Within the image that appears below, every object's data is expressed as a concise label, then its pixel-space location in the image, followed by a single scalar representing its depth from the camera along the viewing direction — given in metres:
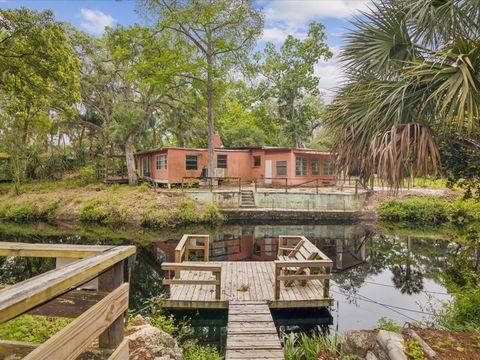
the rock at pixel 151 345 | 3.75
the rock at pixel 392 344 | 3.66
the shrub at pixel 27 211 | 18.11
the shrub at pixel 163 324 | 5.60
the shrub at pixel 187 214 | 16.64
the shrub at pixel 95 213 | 16.83
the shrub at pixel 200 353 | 4.83
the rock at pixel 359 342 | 4.54
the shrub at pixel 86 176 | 23.33
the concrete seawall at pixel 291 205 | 17.98
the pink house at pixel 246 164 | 22.45
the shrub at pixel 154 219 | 16.25
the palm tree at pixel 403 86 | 3.97
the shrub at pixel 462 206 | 15.68
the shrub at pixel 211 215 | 16.98
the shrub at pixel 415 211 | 18.19
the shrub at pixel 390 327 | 4.99
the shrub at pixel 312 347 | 5.10
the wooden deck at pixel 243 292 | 6.49
